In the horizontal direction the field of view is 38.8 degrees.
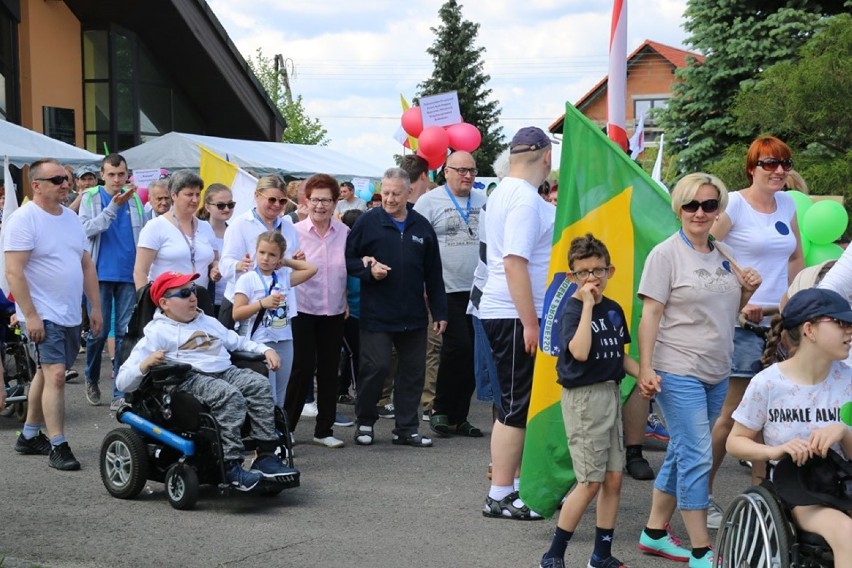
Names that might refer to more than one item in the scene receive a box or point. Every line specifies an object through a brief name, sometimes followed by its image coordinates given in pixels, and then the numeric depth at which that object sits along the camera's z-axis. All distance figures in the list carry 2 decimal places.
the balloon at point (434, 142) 14.27
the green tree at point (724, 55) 21.27
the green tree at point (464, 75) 62.28
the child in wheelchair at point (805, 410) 4.46
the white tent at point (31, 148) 15.14
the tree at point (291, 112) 54.75
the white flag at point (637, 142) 15.97
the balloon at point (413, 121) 16.42
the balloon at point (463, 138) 14.28
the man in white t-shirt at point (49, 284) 7.75
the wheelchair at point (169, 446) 6.85
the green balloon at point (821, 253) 7.74
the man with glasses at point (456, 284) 9.44
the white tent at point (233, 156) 20.08
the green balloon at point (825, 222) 7.61
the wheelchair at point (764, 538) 4.34
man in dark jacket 8.86
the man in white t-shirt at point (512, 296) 6.44
